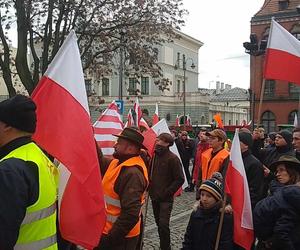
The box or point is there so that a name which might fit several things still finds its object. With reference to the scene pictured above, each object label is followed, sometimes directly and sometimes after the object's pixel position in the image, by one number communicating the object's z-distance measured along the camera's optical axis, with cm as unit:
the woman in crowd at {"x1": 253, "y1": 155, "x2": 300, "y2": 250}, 201
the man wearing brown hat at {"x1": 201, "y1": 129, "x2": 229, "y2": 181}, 360
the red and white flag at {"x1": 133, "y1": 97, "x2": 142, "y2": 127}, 554
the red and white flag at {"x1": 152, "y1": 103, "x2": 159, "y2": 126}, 611
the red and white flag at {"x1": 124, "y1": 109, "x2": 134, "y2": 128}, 548
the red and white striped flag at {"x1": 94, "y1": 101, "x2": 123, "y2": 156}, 363
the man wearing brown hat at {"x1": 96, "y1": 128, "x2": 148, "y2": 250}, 211
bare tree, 998
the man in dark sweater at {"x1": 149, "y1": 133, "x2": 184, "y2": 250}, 372
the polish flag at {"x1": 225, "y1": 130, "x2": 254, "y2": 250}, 238
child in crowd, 230
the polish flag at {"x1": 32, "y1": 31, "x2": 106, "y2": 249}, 169
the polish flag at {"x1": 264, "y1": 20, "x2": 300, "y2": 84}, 367
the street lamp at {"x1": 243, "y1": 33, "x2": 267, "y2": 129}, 702
